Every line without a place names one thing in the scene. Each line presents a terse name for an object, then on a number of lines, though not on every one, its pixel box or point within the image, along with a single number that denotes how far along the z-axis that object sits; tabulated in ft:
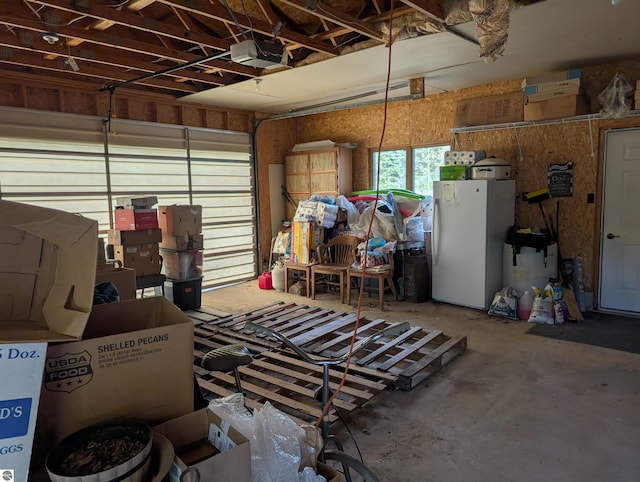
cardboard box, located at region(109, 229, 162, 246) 16.81
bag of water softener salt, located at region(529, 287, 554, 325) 16.17
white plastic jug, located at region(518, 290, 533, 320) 16.75
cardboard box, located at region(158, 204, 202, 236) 18.40
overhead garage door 16.85
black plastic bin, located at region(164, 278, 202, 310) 18.47
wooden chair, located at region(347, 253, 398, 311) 18.30
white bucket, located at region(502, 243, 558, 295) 16.98
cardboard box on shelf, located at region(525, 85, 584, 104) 16.16
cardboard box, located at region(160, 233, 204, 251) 18.52
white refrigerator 17.28
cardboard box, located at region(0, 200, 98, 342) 3.57
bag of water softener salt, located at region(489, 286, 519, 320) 16.83
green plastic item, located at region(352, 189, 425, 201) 21.75
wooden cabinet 23.77
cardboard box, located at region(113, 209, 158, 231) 17.03
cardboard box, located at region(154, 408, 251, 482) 3.45
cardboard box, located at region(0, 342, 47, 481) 3.17
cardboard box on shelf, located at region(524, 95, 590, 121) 16.35
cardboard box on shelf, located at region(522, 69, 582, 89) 15.99
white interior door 16.41
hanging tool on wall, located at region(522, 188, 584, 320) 17.86
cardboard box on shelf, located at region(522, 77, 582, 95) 16.08
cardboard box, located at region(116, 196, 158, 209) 17.21
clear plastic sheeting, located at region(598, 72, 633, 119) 15.57
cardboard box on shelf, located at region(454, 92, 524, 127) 18.24
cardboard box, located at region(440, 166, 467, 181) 18.19
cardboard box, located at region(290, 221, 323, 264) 21.11
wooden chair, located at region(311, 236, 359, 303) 20.27
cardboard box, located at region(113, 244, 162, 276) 16.89
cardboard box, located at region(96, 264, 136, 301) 12.74
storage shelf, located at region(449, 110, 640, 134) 16.46
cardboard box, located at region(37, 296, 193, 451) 3.68
